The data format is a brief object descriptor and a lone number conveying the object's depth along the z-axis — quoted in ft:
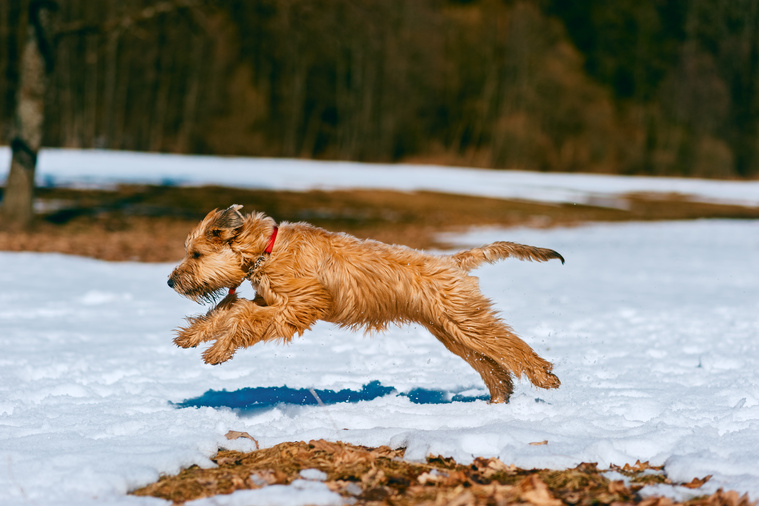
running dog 17.30
